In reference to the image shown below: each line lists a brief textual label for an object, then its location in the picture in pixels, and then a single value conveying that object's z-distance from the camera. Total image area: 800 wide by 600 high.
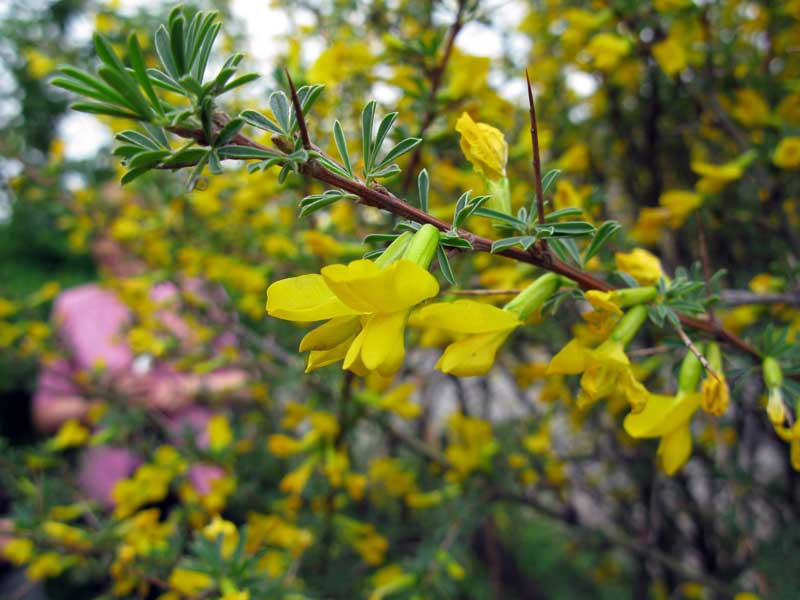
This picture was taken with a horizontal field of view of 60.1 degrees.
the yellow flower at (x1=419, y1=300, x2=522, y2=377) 0.09
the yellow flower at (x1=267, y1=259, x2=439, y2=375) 0.08
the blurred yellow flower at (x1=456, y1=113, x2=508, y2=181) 0.11
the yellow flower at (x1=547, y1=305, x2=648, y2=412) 0.10
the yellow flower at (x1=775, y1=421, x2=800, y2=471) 0.11
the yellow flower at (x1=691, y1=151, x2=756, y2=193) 0.19
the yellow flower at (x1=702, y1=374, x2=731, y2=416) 0.10
